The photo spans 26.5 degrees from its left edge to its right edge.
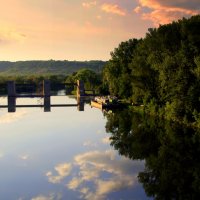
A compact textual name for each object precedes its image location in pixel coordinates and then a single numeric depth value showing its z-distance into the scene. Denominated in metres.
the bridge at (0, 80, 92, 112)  93.56
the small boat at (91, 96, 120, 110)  85.75
